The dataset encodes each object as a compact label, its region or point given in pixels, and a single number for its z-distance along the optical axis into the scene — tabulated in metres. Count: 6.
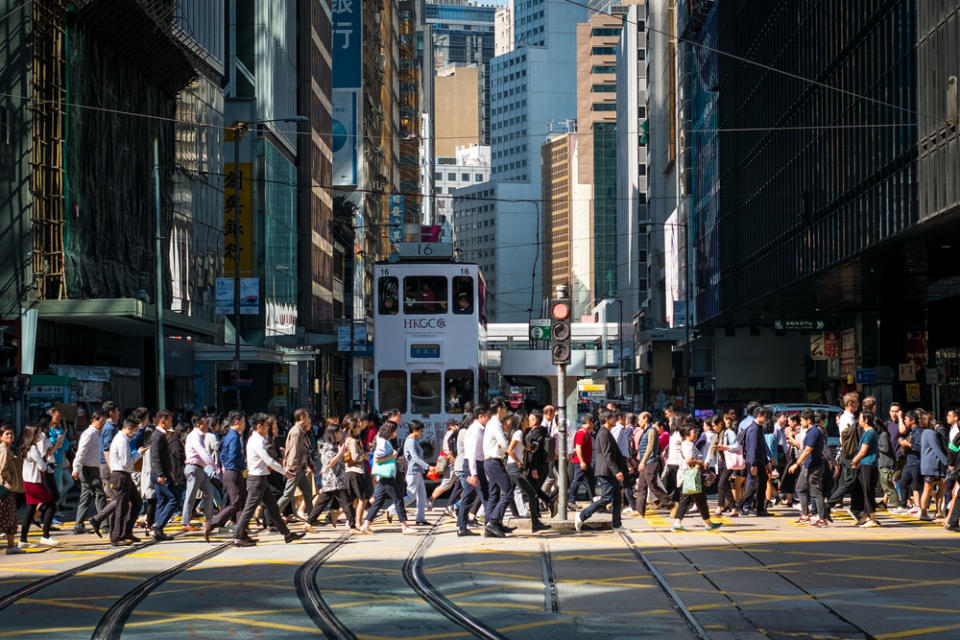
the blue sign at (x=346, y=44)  87.30
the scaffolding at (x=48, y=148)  35.00
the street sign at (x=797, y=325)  56.84
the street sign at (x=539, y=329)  46.62
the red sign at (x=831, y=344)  53.81
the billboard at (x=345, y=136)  83.12
